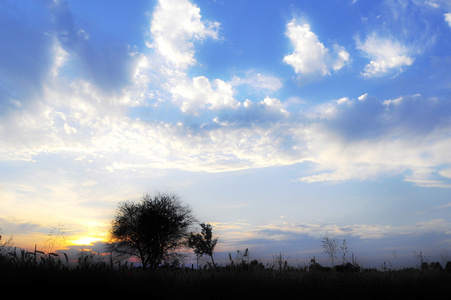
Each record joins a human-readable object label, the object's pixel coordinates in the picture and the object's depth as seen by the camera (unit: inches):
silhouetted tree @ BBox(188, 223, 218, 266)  1793.8
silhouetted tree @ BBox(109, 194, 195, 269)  1578.5
